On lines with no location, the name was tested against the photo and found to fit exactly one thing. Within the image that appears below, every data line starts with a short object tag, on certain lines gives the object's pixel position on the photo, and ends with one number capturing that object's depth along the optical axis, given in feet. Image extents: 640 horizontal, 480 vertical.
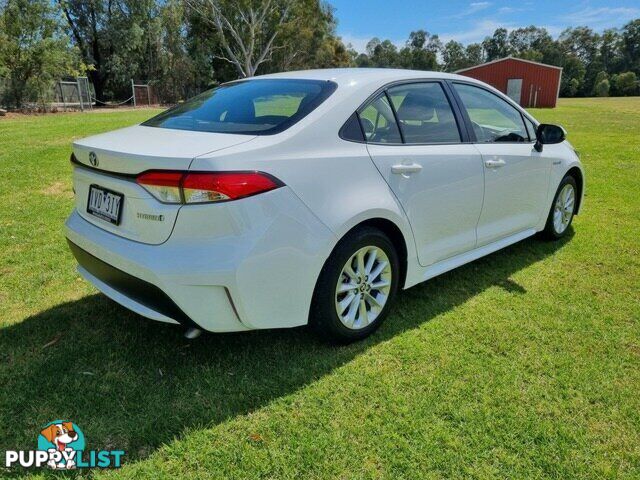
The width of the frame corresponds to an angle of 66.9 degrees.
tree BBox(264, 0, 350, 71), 134.41
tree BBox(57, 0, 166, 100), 116.67
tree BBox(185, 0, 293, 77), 119.24
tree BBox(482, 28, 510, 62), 386.11
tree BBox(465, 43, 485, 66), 369.71
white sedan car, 7.68
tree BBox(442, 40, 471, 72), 365.40
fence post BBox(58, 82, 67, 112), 85.04
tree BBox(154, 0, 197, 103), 125.29
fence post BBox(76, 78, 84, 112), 86.59
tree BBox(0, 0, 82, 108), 76.02
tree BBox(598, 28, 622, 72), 309.90
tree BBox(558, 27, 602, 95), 326.24
